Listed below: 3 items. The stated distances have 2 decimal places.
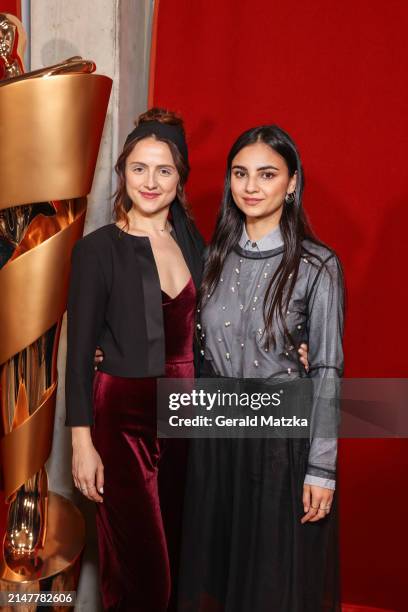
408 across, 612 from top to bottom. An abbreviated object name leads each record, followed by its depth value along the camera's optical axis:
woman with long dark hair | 1.50
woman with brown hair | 1.58
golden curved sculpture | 1.49
